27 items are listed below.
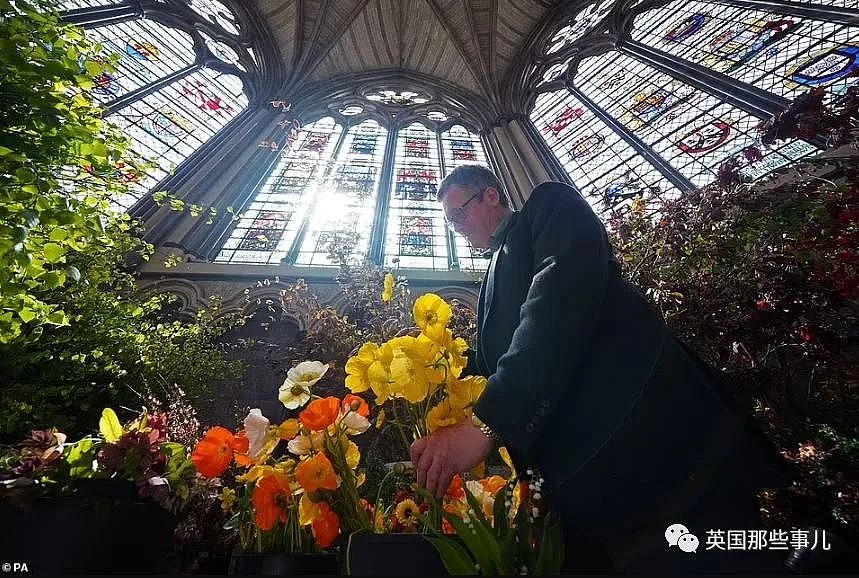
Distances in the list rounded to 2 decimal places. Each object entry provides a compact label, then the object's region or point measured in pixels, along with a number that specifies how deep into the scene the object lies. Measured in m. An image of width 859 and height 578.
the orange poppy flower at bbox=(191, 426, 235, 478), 0.81
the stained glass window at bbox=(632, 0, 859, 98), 5.34
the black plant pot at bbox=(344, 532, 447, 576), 0.65
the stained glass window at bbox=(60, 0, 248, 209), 6.73
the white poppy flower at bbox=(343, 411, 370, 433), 0.82
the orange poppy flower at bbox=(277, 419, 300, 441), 0.81
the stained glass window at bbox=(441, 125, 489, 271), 9.98
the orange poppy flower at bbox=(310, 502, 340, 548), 0.71
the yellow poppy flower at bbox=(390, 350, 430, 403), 0.76
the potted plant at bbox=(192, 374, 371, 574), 0.74
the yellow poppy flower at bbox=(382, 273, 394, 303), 1.10
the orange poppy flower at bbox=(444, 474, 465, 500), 0.87
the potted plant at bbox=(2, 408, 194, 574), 1.01
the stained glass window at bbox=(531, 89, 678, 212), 6.46
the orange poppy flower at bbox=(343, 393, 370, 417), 0.87
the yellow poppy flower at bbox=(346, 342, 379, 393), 0.85
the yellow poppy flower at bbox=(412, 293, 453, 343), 0.83
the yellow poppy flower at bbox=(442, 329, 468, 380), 0.82
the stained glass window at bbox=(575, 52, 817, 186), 5.60
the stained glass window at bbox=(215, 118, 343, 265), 6.37
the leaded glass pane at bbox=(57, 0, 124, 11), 6.78
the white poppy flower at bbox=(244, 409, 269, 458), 0.80
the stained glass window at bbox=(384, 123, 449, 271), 6.50
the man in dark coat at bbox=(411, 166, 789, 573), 0.76
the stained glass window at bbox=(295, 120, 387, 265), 6.26
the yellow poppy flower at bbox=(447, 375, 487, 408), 0.79
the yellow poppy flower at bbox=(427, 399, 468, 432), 0.78
